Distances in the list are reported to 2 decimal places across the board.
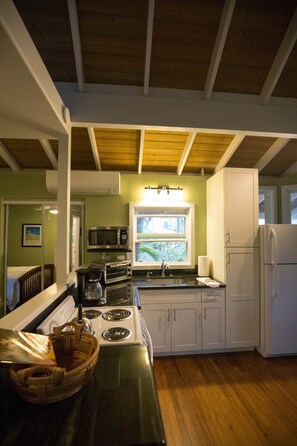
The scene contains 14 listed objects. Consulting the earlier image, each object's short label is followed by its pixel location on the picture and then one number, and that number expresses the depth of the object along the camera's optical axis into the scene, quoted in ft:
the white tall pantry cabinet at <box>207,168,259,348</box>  9.07
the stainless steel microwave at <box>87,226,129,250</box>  9.70
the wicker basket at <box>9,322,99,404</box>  2.38
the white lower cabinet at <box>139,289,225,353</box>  8.70
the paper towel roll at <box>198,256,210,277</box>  10.43
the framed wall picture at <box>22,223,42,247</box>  11.39
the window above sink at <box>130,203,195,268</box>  11.06
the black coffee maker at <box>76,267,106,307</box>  6.35
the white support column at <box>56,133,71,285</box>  6.32
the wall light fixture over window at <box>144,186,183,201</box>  10.97
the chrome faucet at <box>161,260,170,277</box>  10.57
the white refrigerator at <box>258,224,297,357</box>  8.57
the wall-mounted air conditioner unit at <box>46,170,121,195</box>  9.80
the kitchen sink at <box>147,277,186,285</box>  9.70
